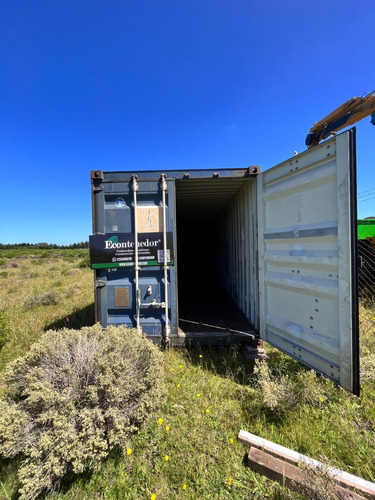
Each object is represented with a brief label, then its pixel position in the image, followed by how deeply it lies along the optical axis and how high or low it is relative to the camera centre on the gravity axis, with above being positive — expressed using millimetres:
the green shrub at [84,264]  19586 -1320
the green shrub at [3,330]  4254 -1569
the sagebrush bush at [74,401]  1845 -1504
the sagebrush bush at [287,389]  2506 -1786
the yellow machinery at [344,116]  6316 +3998
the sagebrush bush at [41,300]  7091 -1653
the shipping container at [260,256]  2369 -137
